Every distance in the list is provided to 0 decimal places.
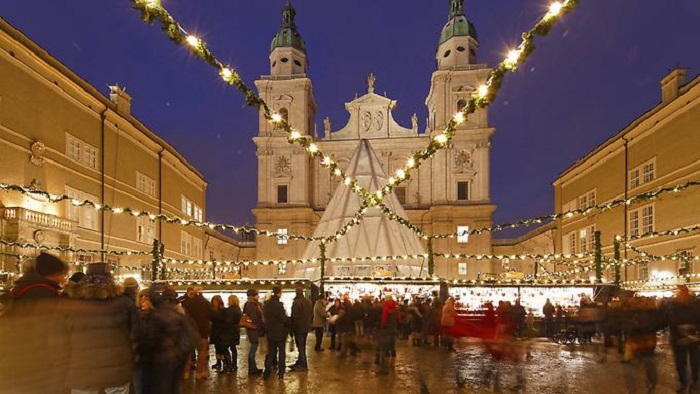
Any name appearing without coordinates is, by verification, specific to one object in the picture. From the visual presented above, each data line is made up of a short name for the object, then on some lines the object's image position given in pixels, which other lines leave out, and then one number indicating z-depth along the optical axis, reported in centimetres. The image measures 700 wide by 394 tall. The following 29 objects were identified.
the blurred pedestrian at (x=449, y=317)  1464
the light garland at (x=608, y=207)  1636
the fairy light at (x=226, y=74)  1109
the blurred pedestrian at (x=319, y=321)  1634
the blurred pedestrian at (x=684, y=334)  945
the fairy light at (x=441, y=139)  1405
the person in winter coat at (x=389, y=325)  1353
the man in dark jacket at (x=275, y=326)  1113
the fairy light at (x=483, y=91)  1101
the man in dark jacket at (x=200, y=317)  1101
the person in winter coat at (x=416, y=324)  1778
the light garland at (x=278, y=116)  883
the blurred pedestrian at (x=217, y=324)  1173
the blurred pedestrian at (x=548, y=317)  1895
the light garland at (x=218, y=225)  1592
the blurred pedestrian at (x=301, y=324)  1230
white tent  2544
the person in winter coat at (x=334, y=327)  1670
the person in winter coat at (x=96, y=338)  501
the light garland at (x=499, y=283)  1906
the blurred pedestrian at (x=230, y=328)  1170
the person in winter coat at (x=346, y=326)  1652
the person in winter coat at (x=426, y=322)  1744
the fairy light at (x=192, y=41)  998
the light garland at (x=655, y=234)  1929
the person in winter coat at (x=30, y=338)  453
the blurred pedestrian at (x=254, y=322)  1173
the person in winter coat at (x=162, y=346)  656
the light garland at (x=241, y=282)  1881
